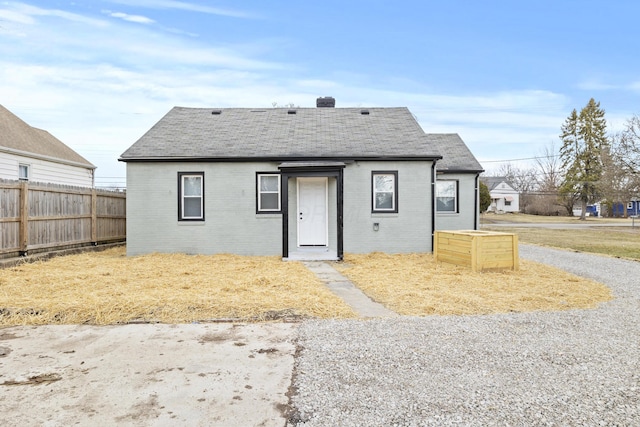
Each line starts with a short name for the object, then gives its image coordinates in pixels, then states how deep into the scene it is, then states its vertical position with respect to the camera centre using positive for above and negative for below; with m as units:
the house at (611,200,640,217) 48.09 +0.24
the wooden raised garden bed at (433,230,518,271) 8.91 -0.86
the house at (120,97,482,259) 11.75 +0.44
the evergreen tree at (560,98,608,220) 38.09 +6.12
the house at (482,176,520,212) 54.88 +2.10
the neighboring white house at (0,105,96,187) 15.44 +2.43
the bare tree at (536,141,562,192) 49.38 +5.69
